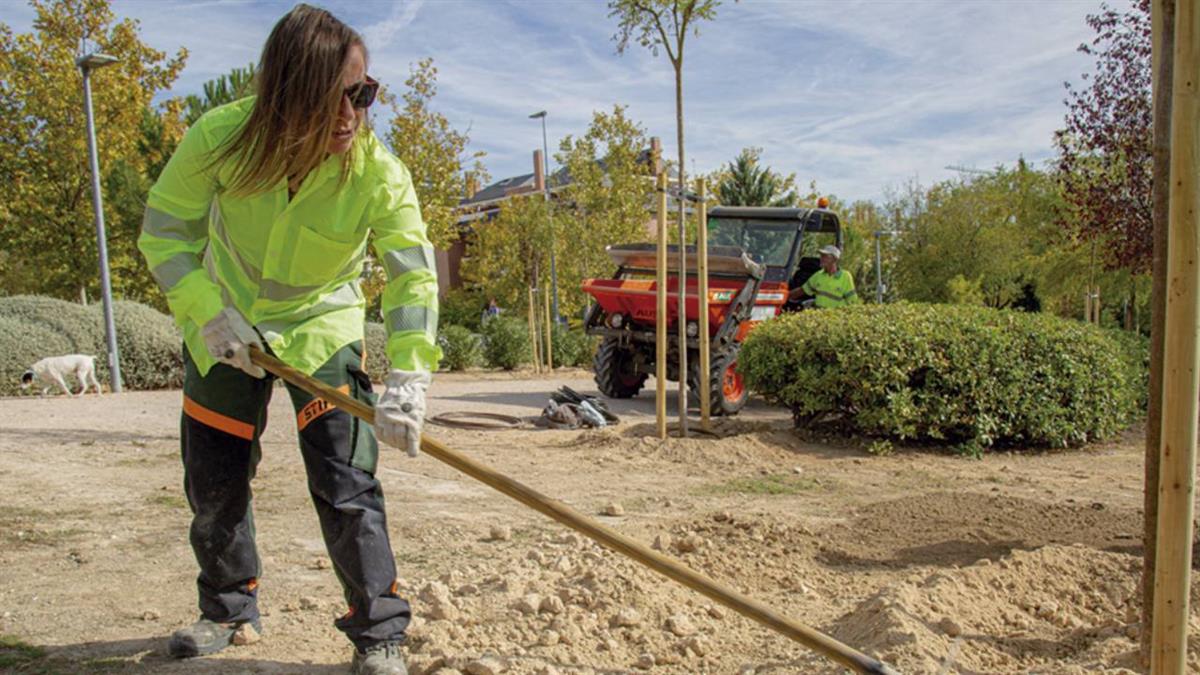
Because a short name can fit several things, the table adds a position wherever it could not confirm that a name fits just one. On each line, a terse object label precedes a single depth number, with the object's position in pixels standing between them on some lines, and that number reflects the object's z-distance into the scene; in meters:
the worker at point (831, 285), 10.59
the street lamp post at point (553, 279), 19.73
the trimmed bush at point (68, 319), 12.67
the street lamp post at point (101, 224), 11.98
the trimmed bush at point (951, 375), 7.75
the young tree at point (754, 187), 31.17
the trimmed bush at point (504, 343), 18.34
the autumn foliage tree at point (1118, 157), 9.34
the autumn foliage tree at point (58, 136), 17.06
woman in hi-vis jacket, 2.80
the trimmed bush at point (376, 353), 14.73
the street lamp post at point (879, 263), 28.60
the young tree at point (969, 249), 23.60
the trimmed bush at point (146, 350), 12.99
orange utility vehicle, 9.98
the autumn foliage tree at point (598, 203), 19.86
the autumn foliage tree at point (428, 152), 16.17
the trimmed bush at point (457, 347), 18.23
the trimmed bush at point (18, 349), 12.03
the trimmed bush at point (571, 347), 19.58
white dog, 11.35
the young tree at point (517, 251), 20.48
